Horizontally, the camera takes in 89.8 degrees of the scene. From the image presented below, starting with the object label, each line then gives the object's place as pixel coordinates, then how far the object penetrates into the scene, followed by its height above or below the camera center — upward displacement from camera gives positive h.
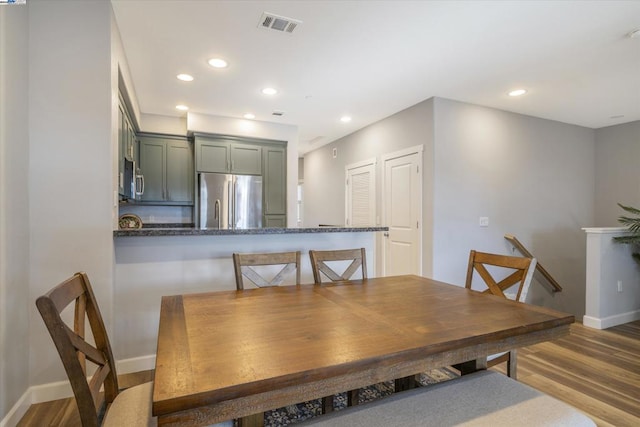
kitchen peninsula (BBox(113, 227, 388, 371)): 2.37 -0.41
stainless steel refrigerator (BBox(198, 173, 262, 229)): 4.55 +0.21
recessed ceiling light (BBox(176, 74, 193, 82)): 3.27 +1.43
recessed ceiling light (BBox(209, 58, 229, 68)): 2.95 +1.43
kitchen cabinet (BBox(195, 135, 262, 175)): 4.61 +0.87
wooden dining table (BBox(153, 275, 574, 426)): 0.85 -0.44
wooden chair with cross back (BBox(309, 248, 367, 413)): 2.15 -0.31
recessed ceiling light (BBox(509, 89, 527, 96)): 3.59 +1.39
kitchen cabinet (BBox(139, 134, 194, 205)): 4.54 +0.67
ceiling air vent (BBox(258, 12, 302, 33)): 2.30 +1.42
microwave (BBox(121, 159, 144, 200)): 3.10 +0.36
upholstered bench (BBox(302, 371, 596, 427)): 1.09 -0.70
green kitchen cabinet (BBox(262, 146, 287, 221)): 4.92 +0.48
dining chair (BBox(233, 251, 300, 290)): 1.94 -0.30
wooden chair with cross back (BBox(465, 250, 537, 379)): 1.76 -0.38
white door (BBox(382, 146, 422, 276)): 4.04 +0.05
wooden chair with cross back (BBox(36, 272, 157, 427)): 0.96 -0.52
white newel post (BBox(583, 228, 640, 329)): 3.67 -0.78
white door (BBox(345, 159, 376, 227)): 5.04 +0.36
